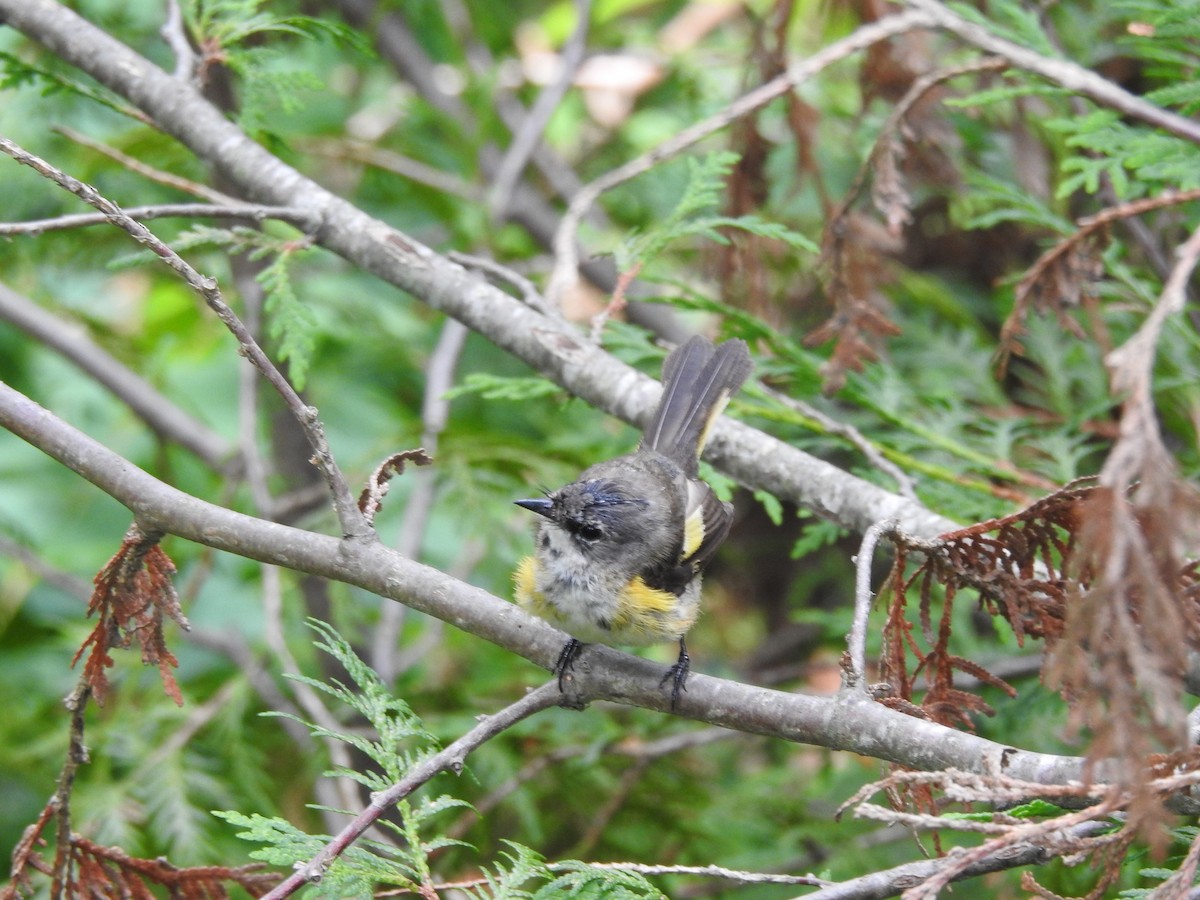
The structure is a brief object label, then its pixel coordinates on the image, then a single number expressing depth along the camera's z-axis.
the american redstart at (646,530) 5.32
